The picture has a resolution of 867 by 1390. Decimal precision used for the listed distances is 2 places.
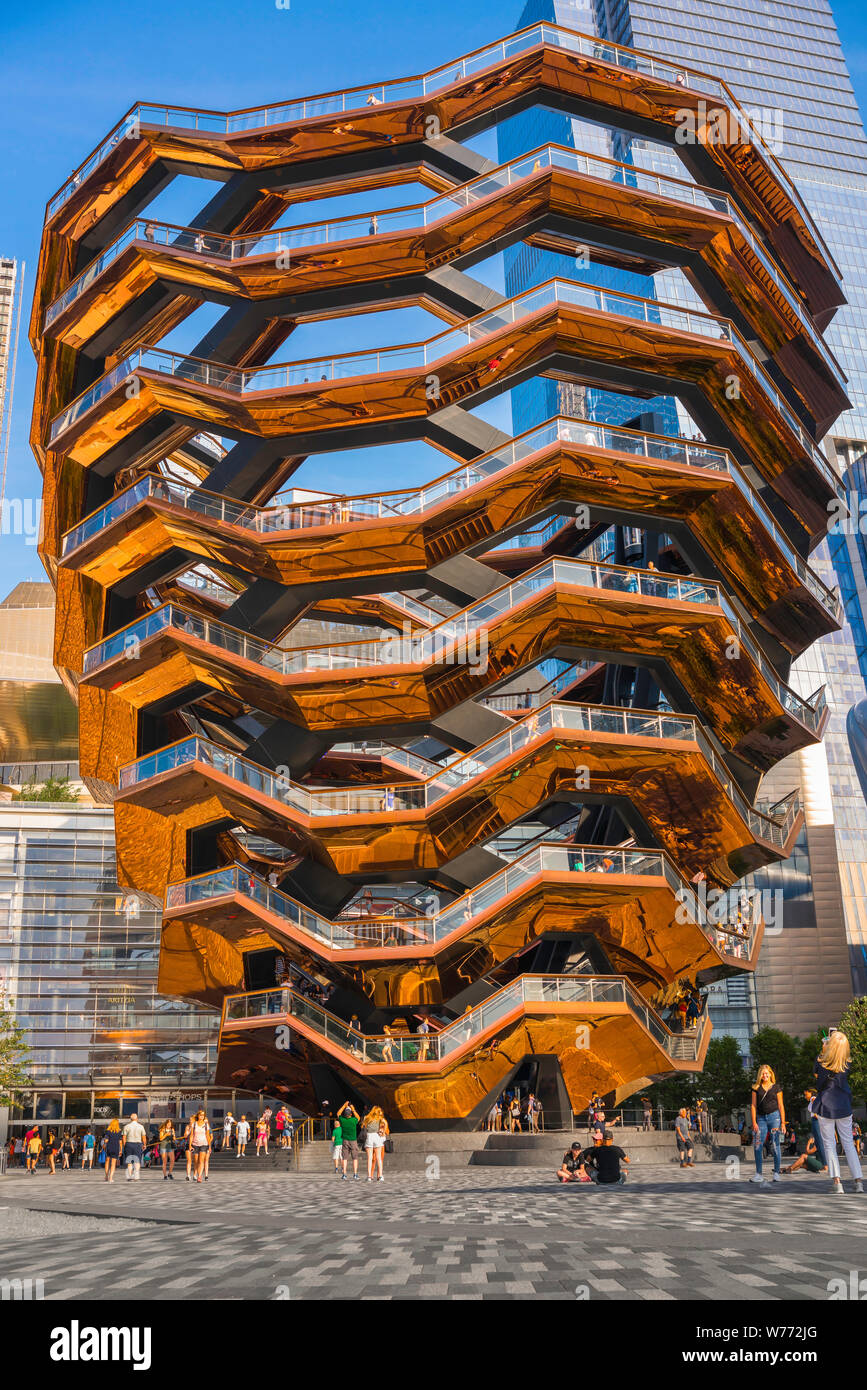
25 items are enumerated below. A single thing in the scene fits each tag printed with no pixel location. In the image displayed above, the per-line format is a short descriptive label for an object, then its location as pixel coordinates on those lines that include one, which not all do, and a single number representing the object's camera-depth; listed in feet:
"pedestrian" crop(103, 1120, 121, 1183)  92.65
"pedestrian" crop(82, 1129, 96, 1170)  144.05
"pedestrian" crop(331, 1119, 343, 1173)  86.58
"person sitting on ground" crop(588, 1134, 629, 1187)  64.59
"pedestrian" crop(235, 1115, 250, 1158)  113.29
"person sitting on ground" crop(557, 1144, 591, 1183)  68.33
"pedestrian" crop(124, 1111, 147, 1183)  88.69
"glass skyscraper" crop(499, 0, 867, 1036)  363.97
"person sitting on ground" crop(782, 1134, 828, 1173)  65.16
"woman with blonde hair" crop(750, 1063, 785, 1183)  55.11
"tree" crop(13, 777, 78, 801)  246.06
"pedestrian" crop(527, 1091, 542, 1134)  110.83
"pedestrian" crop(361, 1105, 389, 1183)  81.91
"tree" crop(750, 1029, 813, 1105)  269.85
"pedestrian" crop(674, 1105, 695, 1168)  89.10
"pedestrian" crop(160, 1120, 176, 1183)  93.30
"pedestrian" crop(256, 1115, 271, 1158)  112.37
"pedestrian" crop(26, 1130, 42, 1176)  134.62
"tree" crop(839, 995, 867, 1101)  202.28
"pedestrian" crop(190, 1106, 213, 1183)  88.74
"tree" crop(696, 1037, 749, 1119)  275.80
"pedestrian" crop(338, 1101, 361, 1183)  89.25
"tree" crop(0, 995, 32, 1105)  148.56
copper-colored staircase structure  111.96
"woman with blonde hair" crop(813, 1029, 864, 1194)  47.39
